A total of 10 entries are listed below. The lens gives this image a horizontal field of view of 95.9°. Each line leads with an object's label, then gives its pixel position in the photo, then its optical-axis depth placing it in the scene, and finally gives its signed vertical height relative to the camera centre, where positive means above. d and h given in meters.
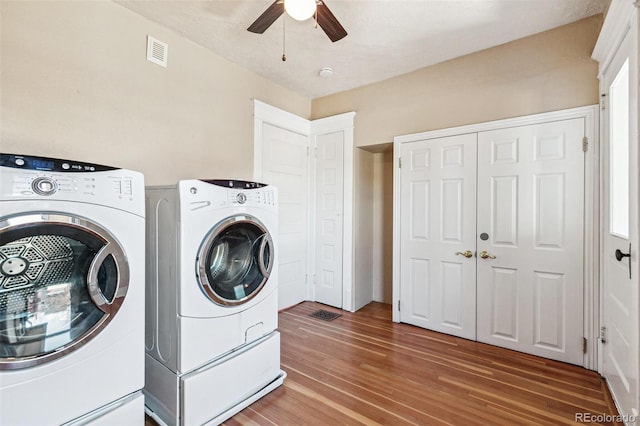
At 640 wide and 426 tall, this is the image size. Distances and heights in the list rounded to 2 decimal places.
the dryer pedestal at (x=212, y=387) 1.48 -0.98
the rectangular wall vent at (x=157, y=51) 2.18 +1.24
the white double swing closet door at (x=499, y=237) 2.20 -0.21
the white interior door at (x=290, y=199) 3.21 +0.16
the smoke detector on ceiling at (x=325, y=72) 2.90 +1.44
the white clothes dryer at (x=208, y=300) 1.49 -0.50
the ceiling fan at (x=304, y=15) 1.49 +1.12
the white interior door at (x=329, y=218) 3.43 -0.07
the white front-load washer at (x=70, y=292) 1.03 -0.33
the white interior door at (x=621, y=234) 1.39 -0.13
